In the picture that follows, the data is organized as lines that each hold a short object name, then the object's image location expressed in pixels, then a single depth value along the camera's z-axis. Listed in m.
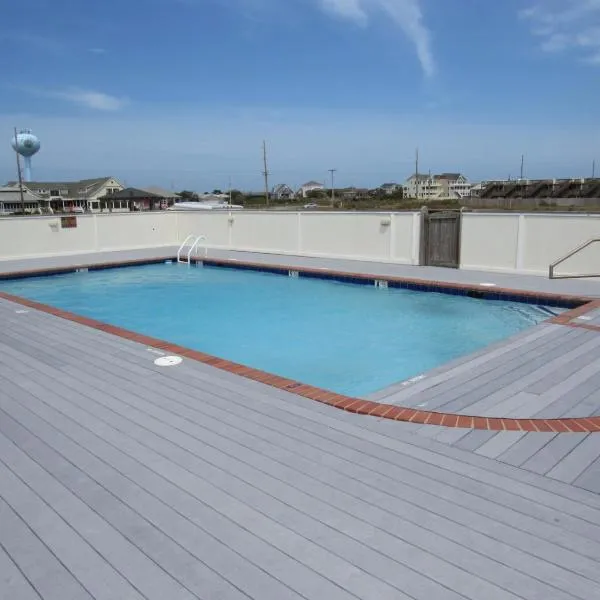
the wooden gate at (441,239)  10.34
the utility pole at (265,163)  41.69
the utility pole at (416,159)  54.44
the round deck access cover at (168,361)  4.42
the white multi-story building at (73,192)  65.50
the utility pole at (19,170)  39.72
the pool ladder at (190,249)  13.19
